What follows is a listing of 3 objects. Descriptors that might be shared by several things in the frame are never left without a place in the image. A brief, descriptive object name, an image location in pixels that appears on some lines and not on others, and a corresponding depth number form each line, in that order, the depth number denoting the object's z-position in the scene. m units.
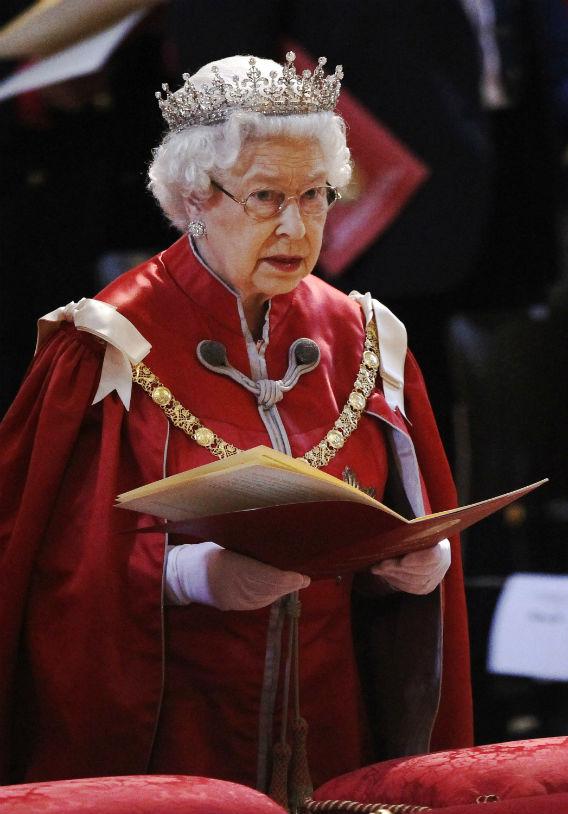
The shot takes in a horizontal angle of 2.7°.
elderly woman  12.36
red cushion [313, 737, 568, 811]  12.10
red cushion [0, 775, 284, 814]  11.93
